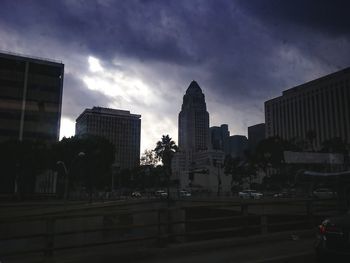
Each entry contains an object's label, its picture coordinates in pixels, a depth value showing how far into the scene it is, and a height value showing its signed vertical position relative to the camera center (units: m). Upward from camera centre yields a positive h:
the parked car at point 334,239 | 7.30 -1.05
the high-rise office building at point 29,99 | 77.81 +19.11
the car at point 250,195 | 66.25 -1.52
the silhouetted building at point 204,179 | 120.99 +2.94
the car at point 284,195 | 65.46 -1.40
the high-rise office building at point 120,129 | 177.38 +27.82
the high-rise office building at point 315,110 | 141.80 +33.79
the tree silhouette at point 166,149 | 99.94 +10.47
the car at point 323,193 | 59.00 -0.82
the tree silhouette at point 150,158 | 105.96 +8.20
